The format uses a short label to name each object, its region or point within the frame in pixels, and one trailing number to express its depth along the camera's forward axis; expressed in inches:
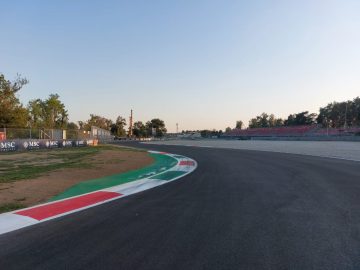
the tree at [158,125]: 5766.2
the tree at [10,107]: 2112.5
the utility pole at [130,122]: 4967.5
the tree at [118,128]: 5477.4
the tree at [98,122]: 5674.2
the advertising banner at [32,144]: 1036.1
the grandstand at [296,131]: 3148.1
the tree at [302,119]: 5167.3
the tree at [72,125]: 4508.4
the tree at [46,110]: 3442.4
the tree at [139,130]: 5231.3
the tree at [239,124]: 7244.1
